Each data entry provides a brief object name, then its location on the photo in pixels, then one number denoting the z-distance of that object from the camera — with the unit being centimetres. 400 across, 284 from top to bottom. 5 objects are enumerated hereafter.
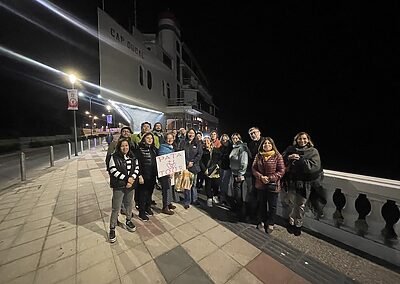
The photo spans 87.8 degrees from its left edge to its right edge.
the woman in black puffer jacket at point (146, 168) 416
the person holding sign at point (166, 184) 451
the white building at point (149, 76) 1140
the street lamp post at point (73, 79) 1382
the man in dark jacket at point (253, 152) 418
